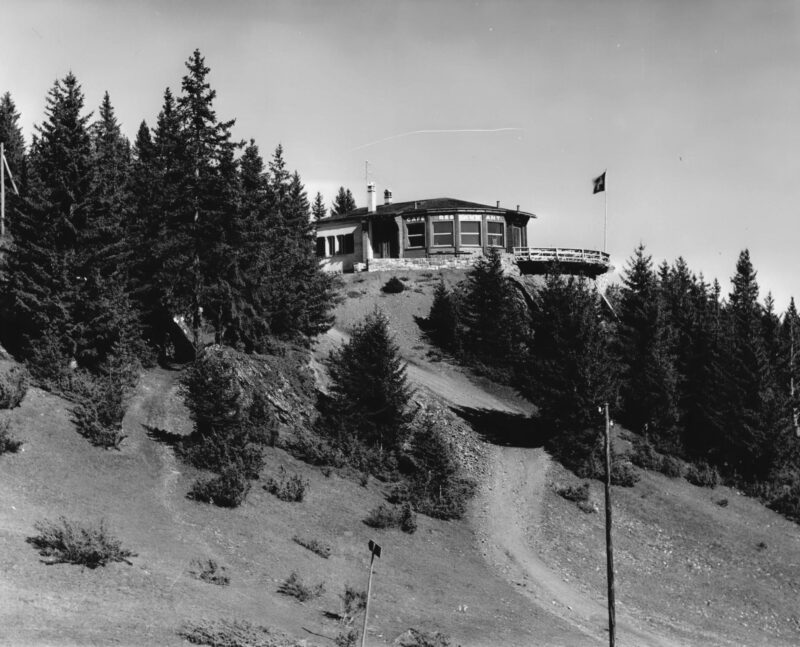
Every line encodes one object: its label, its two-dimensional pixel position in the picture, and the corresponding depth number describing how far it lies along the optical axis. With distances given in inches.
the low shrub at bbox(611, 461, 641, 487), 1683.1
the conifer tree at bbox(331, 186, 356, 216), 4950.5
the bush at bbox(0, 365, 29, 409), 1210.6
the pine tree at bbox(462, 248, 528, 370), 2337.6
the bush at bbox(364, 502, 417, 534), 1277.1
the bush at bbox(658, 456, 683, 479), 1815.9
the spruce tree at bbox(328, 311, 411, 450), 1577.3
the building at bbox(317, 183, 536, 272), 2903.5
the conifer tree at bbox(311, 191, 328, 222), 4798.7
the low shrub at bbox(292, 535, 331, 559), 1112.7
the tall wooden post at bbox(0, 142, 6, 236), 2173.0
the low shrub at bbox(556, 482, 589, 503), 1576.0
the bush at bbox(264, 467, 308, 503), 1267.2
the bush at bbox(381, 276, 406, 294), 2765.7
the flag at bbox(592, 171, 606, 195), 2687.0
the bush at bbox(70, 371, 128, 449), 1227.2
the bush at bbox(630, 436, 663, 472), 1824.6
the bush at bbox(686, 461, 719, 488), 1803.6
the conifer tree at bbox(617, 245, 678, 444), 1990.7
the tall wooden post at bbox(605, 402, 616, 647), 941.8
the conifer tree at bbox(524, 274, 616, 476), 1691.7
